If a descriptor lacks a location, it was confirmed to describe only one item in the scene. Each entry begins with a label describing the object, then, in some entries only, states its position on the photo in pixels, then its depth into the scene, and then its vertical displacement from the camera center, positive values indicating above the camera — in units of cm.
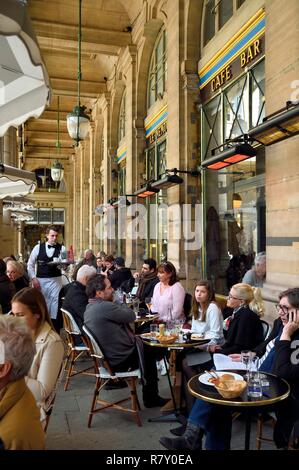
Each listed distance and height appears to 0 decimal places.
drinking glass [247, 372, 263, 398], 258 -102
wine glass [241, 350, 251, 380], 288 -92
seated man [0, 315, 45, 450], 154 -67
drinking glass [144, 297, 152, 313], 623 -109
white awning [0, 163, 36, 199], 639 +91
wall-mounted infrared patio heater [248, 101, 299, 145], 399 +112
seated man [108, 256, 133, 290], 865 -95
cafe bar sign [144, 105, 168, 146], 1051 +300
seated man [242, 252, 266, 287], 574 -61
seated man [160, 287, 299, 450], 278 -127
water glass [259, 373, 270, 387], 273 -104
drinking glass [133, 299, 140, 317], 588 -111
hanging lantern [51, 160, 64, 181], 1789 +275
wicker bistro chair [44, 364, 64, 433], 261 -113
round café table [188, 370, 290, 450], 248 -106
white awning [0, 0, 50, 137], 206 +105
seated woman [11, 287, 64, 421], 257 -76
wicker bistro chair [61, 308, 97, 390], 498 -130
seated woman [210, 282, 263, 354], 367 -87
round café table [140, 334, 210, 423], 383 -111
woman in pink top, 540 -88
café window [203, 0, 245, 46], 727 +418
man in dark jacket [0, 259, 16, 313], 488 -73
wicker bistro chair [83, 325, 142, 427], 380 -139
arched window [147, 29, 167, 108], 1073 +448
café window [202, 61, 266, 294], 638 +70
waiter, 657 -58
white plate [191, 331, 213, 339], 414 -108
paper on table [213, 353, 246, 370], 317 -106
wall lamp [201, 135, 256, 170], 527 +105
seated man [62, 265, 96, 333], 514 -86
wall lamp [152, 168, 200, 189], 826 +111
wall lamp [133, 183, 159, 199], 976 +105
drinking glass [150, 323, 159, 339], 443 -109
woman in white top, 423 -90
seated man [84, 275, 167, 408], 388 -97
